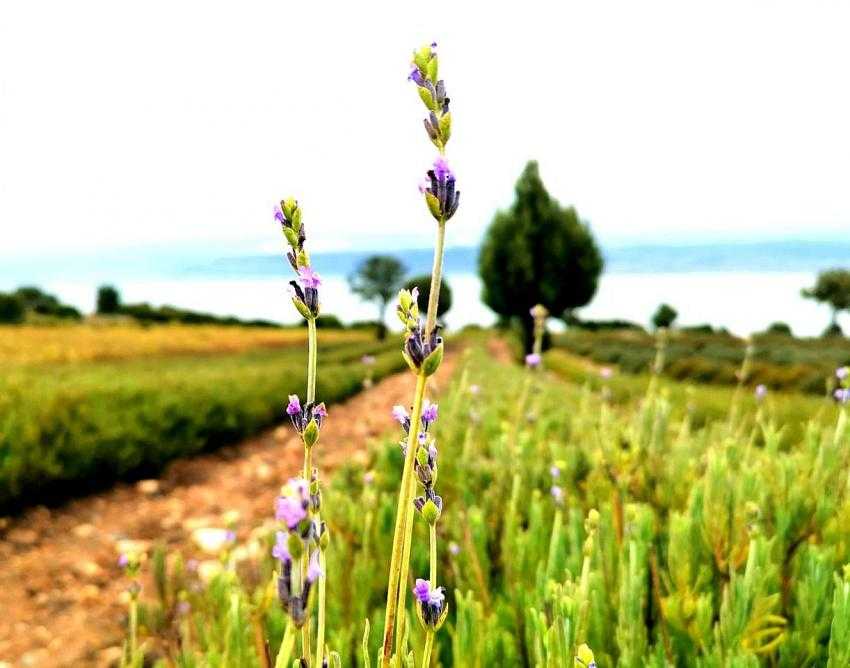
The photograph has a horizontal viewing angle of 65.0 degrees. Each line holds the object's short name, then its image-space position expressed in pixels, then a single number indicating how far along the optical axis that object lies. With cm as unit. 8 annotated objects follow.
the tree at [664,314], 4909
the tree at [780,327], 5031
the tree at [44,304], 4903
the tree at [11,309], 3978
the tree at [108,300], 4784
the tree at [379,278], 5425
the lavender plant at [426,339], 70
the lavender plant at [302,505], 60
